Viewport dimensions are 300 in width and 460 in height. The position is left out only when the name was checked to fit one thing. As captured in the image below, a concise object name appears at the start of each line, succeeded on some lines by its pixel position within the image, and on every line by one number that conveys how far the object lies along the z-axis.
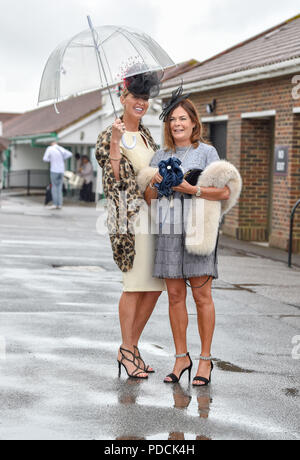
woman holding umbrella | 5.75
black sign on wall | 15.72
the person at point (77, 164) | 40.63
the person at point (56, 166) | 23.17
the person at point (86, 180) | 31.75
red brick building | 15.51
